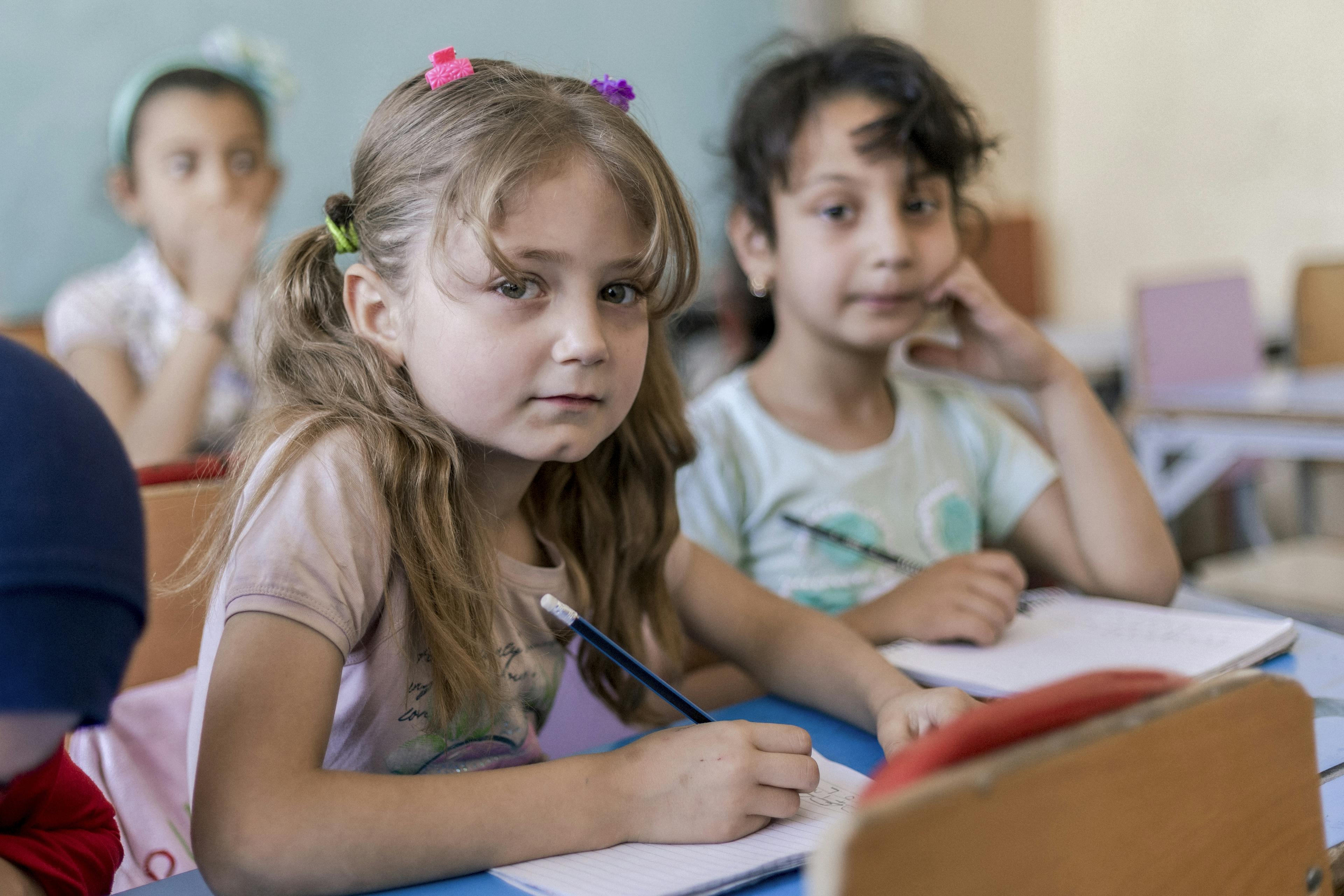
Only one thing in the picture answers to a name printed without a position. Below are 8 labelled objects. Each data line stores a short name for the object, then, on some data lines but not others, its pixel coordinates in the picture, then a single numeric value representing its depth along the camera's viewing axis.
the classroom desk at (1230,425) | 2.22
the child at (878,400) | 1.29
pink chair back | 2.88
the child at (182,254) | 2.13
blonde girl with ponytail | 0.63
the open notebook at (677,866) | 0.59
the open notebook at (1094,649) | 0.89
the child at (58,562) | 0.42
